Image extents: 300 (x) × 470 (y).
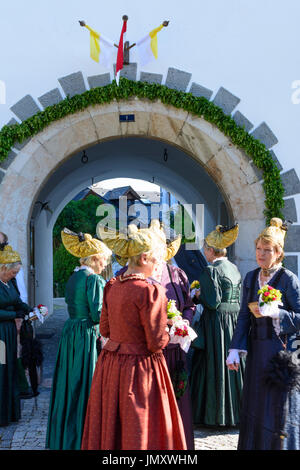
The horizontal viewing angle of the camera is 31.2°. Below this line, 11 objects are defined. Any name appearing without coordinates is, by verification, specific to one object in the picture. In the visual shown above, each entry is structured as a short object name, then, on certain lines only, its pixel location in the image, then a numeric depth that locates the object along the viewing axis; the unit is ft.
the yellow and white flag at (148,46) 19.34
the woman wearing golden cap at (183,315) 12.12
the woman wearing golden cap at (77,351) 13.23
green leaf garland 19.53
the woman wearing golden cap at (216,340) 15.75
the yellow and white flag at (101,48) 19.29
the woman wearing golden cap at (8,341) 15.90
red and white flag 19.15
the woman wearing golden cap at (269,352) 10.82
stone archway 19.95
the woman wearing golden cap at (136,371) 9.70
